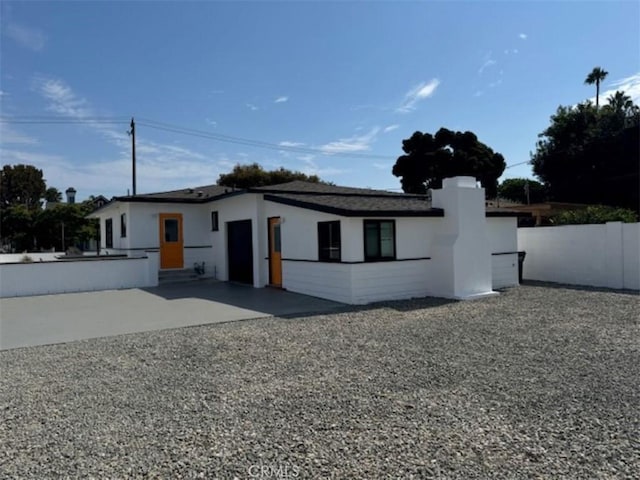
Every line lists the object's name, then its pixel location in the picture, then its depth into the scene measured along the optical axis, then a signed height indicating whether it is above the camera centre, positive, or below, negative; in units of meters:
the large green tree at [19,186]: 48.03 +6.86
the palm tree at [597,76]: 40.12 +14.80
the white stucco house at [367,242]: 10.30 -0.07
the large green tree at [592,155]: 26.84 +5.33
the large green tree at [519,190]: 34.83 +4.16
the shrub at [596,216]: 14.75 +0.66
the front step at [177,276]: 15.46 -1.19
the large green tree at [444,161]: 35.34 +6.42
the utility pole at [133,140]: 27.94 +6.83
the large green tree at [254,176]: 36.13 +5.62
